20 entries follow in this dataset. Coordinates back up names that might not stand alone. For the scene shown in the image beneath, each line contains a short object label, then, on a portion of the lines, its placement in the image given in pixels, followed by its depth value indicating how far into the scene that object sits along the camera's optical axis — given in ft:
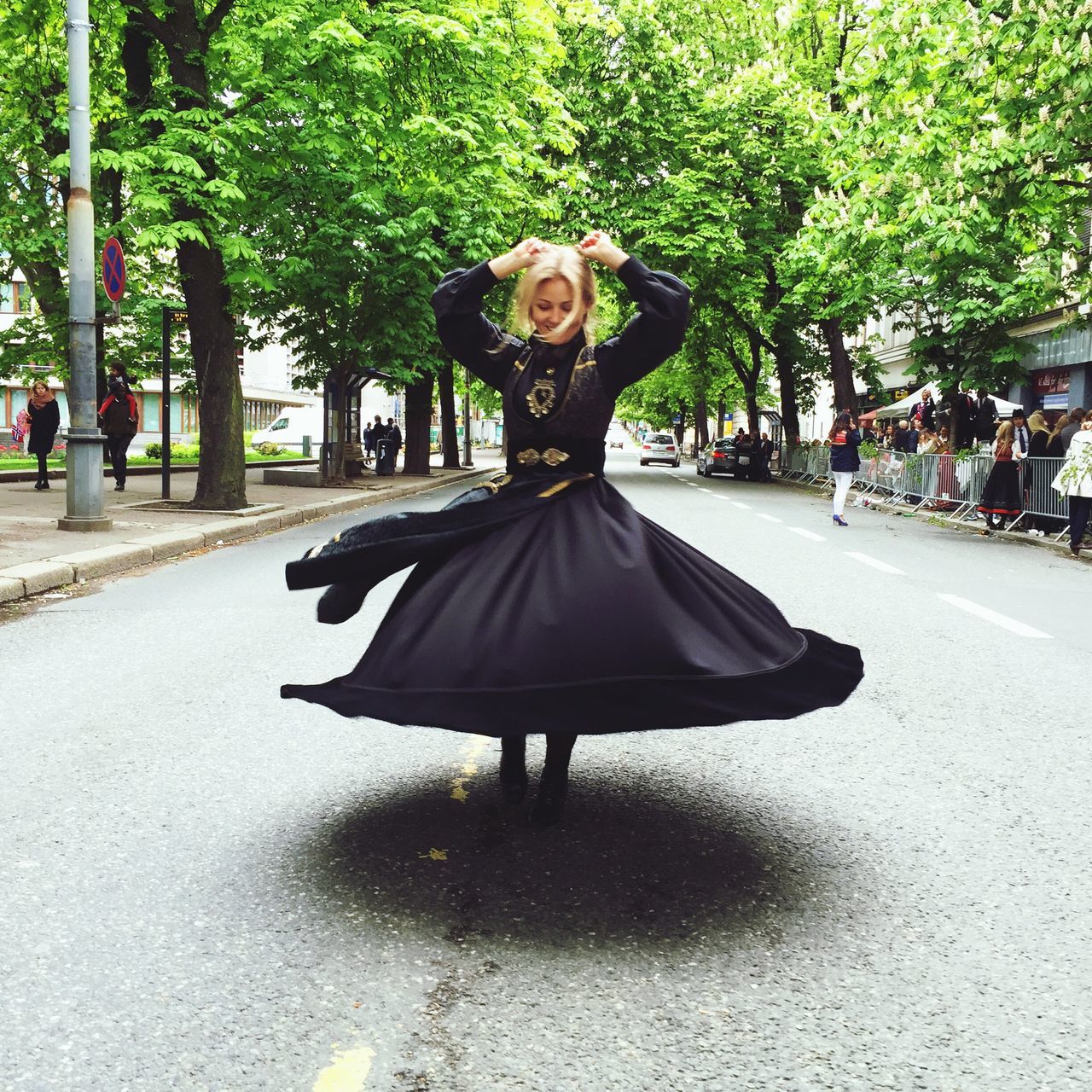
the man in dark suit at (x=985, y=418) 84.38
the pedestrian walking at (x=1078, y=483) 48.52
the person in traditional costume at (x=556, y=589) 11.06
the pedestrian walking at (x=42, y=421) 64.95
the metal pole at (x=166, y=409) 58.59
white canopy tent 94.23
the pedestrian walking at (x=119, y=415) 67.82
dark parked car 139.54
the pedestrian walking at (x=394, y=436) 109.25
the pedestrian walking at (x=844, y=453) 64.75
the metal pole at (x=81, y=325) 43.45
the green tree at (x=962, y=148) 47.11
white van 178.15
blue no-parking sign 45.37
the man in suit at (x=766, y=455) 138.41
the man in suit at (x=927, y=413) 92.53
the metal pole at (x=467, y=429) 159.74
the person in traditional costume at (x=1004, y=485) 61.26
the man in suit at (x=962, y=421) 82.53
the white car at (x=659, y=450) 195.61
